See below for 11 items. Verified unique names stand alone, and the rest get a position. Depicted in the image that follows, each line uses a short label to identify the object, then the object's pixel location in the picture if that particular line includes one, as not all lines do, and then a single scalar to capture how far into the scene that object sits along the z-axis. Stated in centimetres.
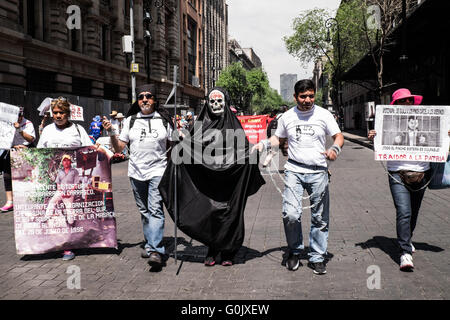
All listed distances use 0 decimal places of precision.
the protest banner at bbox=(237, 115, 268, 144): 1658
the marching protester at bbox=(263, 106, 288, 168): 486
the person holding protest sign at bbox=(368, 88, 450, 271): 470
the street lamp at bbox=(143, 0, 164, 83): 3812
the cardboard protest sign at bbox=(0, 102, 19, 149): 707
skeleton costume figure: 482
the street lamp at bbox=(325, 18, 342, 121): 4155
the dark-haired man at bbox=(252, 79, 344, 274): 458
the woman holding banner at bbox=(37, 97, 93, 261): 528
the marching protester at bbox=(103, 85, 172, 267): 494
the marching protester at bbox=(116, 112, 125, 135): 1656
